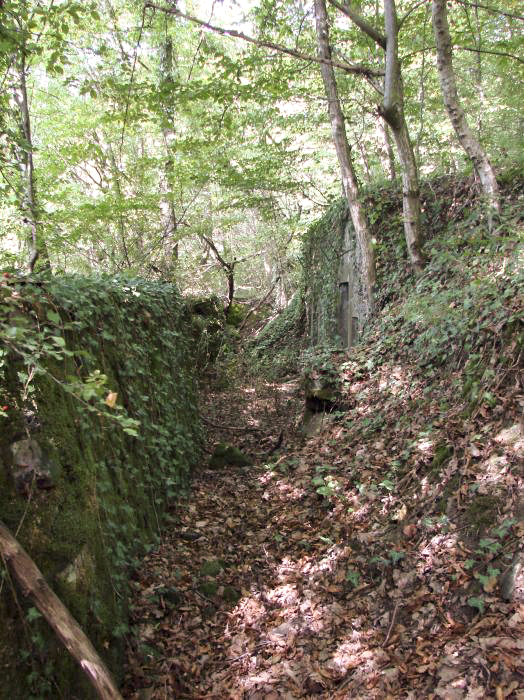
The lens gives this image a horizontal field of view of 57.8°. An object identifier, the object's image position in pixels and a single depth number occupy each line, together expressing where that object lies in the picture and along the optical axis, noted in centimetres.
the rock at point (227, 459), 762
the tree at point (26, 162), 433
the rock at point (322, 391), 809
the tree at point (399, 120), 775
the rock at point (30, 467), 309
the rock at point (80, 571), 320
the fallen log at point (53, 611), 257
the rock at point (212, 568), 487
